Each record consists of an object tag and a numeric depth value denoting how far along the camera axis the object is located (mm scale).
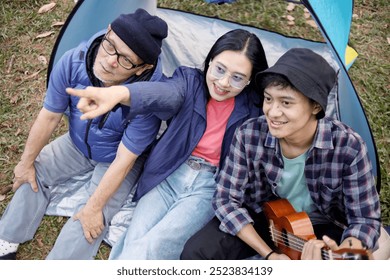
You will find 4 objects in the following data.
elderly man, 2217
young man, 1958
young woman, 2299
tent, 2547
